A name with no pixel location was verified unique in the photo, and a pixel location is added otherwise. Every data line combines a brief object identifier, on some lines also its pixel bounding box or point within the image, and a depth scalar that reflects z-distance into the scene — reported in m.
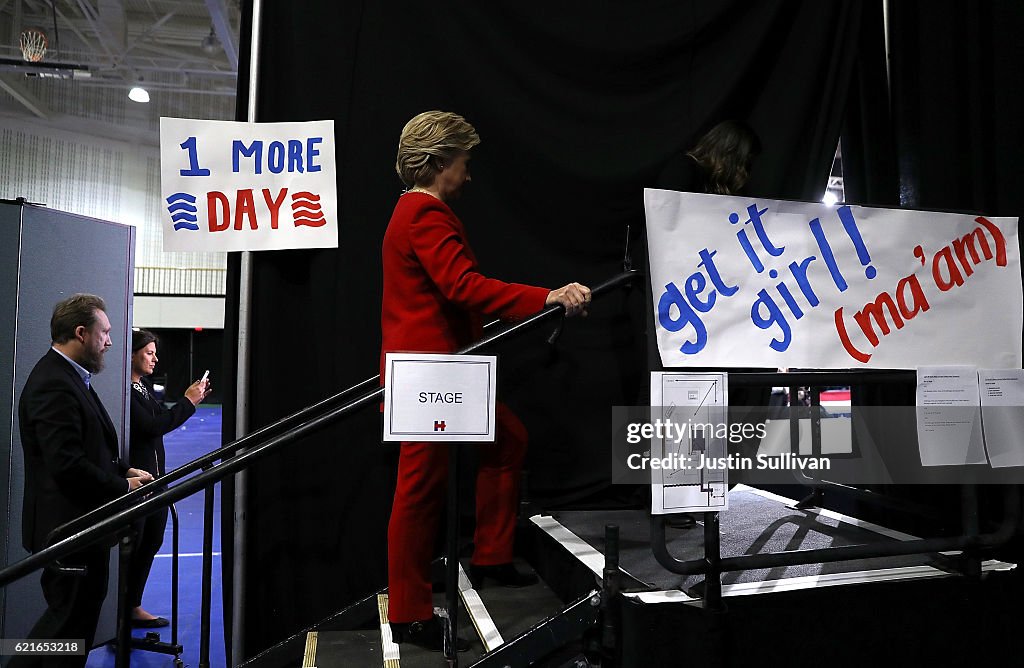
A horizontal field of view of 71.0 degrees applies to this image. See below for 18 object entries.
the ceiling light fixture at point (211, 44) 11.52
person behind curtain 2.44
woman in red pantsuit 1.94
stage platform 1.69
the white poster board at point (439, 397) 1.69
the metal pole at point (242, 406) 2.59
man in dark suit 2.62
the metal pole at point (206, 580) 2.07
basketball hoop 8.71
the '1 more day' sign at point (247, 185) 2.56
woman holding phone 3.54
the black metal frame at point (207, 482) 1.66
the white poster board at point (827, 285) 1.76
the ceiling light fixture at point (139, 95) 13.53
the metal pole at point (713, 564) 1.65
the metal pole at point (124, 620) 1.66
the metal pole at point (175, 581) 3.32
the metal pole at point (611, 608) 1.67
